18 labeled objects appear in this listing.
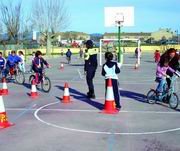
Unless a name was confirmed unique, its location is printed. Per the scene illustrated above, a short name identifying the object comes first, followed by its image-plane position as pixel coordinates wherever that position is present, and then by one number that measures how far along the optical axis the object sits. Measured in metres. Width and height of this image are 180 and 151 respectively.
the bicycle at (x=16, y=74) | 14.03
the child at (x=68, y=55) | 29.21
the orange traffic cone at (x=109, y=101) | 7.79
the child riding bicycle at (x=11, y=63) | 14.29
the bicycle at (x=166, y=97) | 8.34
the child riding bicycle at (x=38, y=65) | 11.58
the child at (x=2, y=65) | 14.31
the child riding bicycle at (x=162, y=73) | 8.58
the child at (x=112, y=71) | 8.08
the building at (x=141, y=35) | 109.46
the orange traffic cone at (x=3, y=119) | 6.48
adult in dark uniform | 9.79
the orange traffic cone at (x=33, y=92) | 10.14
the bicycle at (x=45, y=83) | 11.31
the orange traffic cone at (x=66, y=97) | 9.23
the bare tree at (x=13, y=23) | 41.27
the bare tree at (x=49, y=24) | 50.97
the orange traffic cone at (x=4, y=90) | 10.73
